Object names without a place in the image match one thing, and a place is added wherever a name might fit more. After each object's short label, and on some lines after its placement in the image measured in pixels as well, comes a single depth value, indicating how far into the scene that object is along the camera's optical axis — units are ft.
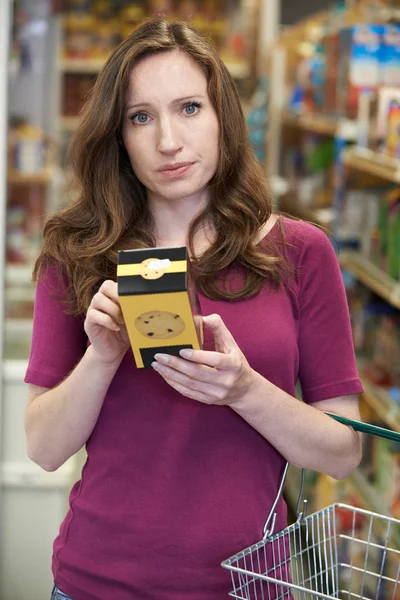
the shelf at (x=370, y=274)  10.47
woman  5.04
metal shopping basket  4.44
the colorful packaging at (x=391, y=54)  12.48
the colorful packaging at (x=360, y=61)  12.78
